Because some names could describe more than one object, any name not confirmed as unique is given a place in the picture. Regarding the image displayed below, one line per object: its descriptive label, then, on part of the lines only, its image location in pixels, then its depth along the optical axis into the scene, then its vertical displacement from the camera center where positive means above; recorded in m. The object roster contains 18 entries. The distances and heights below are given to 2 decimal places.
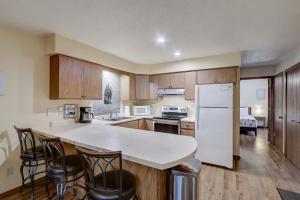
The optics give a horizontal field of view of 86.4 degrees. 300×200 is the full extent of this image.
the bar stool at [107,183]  1.17 -0.68
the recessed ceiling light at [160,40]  2.65 +1.04
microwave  4.48 -0.28
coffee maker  3.08 -0.29
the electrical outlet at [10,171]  2.32 -1.05
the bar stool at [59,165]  1.59 -0.68
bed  6.20 -0.92
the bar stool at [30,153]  2.05 -0.70
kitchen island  1.27 -0.45
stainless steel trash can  1.37 -0.73
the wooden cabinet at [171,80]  4.16 +0.53
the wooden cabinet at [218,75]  3.52 +0.57
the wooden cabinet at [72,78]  2.64 +0.39
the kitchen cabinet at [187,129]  3.57 -0.64
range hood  4.22 +0.22
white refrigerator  3.18 -0.48
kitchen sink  3.71 -0.44
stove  3.73 -0.46
